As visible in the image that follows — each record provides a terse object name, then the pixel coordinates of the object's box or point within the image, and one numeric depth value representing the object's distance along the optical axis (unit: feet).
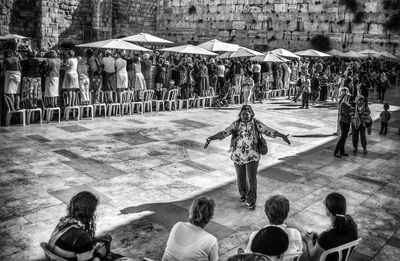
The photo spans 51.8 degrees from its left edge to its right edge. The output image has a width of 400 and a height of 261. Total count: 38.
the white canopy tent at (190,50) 52.20
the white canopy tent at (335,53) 80.84
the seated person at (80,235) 9.80
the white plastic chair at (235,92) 53.62
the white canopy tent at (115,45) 42.51
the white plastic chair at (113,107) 39.58
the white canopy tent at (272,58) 55.76
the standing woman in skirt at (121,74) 39.22
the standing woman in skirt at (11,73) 31.09
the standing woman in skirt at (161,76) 43.65
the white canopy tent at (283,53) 62.82
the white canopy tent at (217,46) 58.34
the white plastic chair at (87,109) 36.67
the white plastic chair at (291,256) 10.76
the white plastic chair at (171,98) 45.55
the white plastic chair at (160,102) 44.10
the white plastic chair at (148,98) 43.29
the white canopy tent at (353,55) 79.19
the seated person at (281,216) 11.27
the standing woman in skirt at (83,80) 35.96
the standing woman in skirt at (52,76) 33.63
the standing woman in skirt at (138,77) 41.16
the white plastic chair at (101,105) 38.40
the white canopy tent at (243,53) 59.36
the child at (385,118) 37.70
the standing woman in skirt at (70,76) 34.94
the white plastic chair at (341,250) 11.25
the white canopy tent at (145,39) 54.24
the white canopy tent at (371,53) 77.99
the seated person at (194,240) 10.50
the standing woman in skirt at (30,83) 32.14
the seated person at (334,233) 11.56
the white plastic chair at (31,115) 33.14
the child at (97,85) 38.68
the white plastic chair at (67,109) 35.65
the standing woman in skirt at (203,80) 48.83
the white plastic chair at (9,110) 31.62
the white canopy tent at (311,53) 69.36
